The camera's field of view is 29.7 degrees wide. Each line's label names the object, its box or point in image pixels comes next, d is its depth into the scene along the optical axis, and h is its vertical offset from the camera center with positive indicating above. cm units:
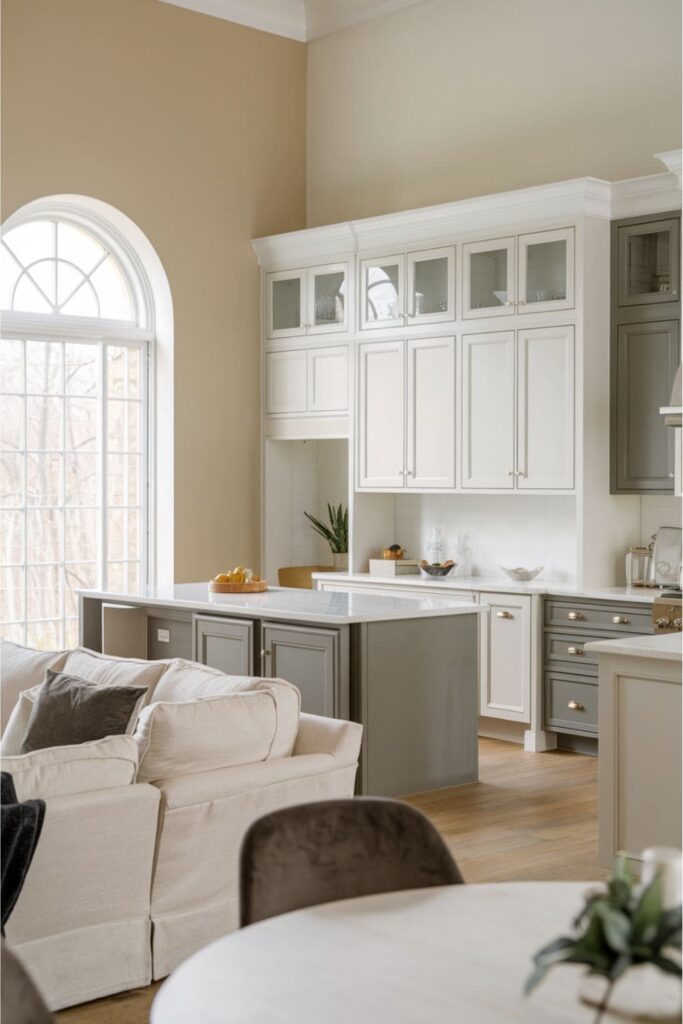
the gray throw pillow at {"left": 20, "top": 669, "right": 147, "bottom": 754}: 402 -66
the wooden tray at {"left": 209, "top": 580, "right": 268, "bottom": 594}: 654 -42
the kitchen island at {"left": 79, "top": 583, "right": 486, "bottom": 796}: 546 -70
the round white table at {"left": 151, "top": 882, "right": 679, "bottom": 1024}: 165 -65
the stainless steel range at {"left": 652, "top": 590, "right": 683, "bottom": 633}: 593 -51
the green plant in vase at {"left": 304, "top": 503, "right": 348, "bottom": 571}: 844 -20
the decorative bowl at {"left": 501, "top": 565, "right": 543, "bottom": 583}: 718 -39
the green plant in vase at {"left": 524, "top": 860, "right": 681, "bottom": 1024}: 151 -51
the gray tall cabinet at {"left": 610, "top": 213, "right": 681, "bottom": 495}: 649 +81
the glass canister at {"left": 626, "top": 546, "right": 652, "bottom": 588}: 676 -33
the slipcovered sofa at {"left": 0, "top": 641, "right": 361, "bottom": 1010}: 332 -87
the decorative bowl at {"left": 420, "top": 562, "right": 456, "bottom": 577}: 750 -38
